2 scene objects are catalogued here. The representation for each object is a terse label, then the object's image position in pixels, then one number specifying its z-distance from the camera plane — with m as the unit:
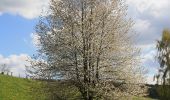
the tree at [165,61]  37.58
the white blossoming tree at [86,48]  21.05
